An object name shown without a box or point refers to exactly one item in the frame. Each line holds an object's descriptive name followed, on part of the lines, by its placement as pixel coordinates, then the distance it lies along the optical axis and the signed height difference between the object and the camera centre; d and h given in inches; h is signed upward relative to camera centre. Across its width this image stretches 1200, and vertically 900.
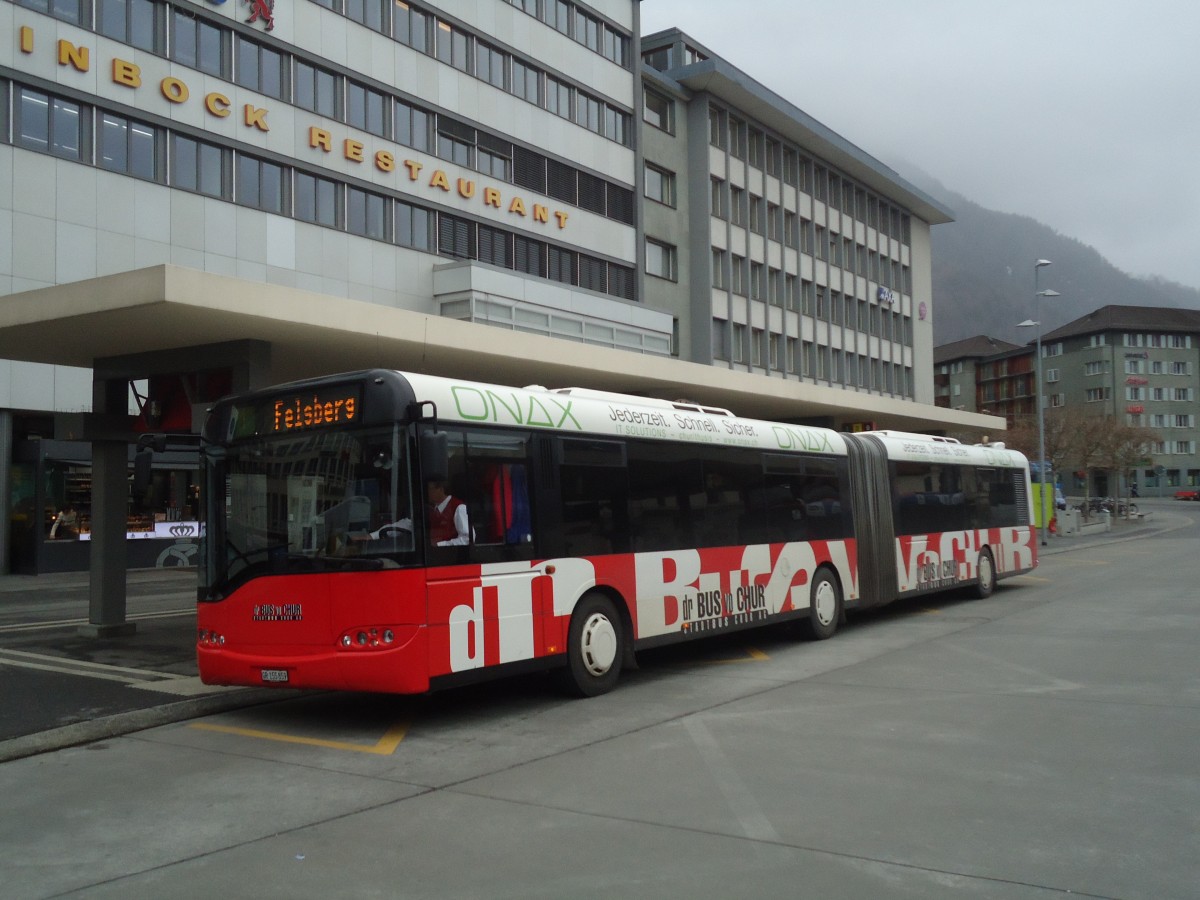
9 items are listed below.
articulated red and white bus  341.7 -5.9
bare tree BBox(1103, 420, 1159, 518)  2659.9 +135.0
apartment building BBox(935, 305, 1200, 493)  4451.3 +509.9
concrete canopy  449.4 +87.6
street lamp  1518.2 +127.8
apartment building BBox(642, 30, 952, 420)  1872.5 +523.3
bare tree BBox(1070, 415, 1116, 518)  2598.4 +136.2
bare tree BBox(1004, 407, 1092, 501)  2608.3 +160.1
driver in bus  341.1 -1.3
